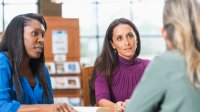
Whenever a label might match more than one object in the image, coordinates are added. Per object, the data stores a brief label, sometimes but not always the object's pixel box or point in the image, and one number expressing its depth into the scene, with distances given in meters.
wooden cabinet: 5.41
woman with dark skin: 1.77
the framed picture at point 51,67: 5.39
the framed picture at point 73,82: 5.39
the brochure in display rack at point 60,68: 5.44
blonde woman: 1.09
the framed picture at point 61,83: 5.38
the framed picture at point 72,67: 5.43
